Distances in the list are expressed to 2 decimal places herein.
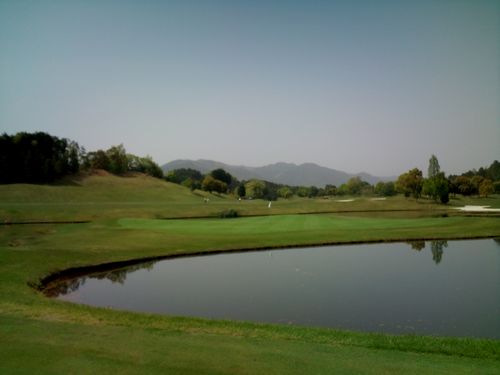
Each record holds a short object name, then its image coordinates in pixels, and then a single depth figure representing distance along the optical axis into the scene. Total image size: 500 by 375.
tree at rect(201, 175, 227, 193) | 153.25
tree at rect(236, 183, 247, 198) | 161.12
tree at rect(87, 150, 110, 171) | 133.12
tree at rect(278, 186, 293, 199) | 188.25
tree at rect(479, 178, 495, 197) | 124.31
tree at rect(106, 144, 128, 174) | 135.30
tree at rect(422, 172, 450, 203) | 91.81
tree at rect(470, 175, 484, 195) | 134.25
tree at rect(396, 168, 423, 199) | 111.94
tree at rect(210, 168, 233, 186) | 185.32
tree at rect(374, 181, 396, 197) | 182.93
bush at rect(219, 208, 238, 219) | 65.11
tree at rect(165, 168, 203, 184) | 174.96
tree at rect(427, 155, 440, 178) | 116.94
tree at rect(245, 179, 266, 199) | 178.25
